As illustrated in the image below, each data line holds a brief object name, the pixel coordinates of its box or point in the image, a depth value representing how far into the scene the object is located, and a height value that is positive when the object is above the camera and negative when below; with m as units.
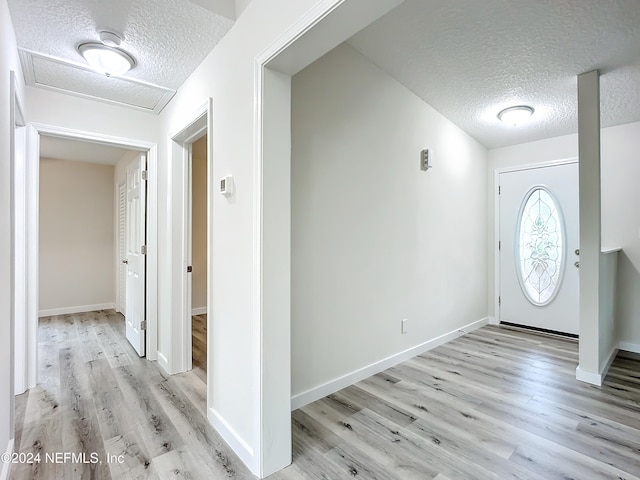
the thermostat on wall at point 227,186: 1.87 +0.33
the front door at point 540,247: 3.76 -0.10
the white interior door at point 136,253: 3.16 -0.13
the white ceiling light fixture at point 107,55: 1.94 +1.22
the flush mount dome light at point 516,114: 3.16 +1.28
